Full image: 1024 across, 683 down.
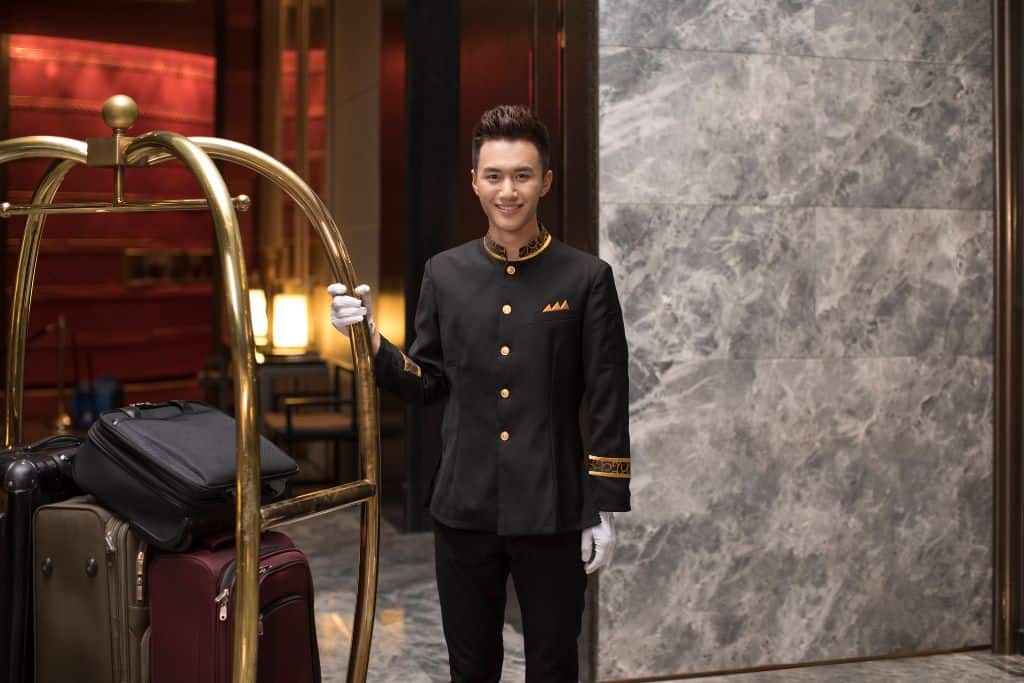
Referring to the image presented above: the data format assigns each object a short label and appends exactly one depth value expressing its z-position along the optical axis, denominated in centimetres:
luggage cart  195
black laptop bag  215
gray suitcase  224
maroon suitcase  218
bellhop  248
